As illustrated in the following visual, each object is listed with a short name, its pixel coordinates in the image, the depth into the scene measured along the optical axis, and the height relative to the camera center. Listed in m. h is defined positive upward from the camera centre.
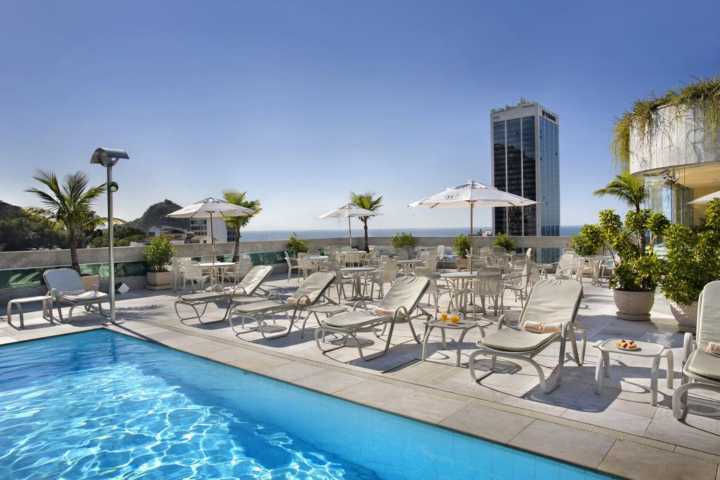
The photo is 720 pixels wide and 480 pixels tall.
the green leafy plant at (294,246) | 16.12 -0.09
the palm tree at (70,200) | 10.41 +1.08
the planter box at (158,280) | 12.48 -0.95
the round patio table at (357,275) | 9.62 -0.71
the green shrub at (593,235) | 7.84 +0.08
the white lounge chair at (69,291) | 8.55 -0.86
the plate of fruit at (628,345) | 4.06 -0.95
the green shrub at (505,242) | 14.66 -0.03
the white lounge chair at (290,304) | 6.80 -0.93
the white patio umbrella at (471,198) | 8.55 +0.82
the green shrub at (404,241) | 16.67 +0.05
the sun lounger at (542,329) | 4.27 -0.95
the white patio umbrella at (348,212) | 13.28 +0.89
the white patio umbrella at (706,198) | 7.36 +0.68
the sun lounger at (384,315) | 5.64 -0.96
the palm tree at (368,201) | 18.20 +1.65
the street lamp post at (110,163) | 7.95 +1.44
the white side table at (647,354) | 3.86 -0.99
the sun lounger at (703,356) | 3.32 -0.94
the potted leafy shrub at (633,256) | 7.16 -0.27
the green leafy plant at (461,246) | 15.06 -0.15
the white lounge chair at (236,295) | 7.93 -0.90
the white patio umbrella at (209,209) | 11.16 +0.87
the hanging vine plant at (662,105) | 7.28 +2.21
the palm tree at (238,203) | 15.35 +1.34
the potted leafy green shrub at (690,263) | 6.00 -0.32
